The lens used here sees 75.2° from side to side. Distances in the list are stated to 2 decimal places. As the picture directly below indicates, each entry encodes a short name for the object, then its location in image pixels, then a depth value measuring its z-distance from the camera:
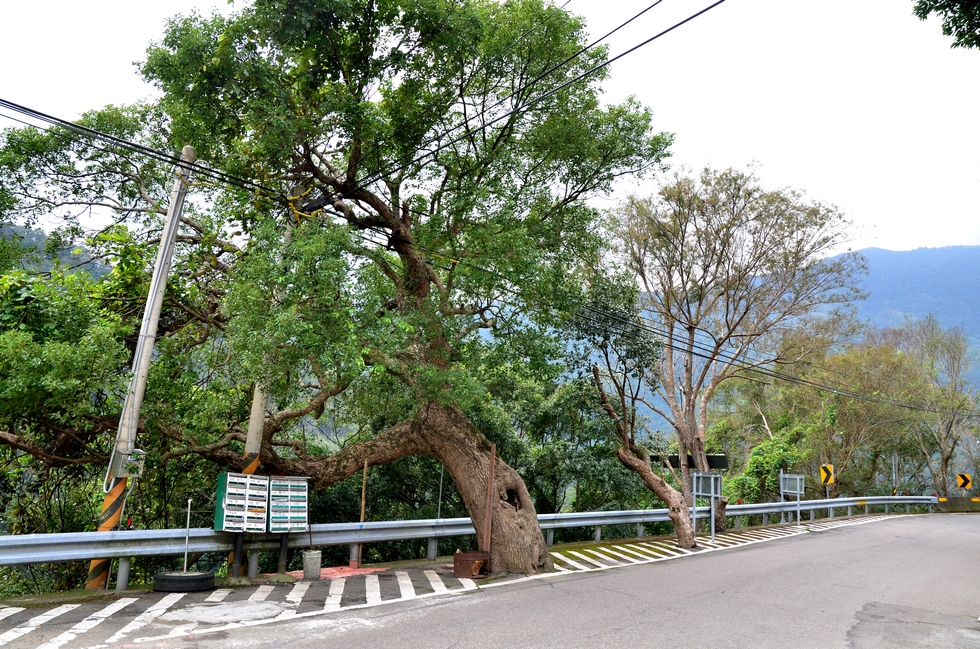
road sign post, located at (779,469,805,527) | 20.55
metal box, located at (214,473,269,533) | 8.73
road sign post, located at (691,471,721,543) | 15.50
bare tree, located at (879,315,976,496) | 33.16
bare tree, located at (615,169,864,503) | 18.88
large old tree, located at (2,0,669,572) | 9.20
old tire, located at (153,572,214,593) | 7.89
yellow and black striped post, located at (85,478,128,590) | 8.05
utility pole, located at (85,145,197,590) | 8.34
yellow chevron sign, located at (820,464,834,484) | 22.77
